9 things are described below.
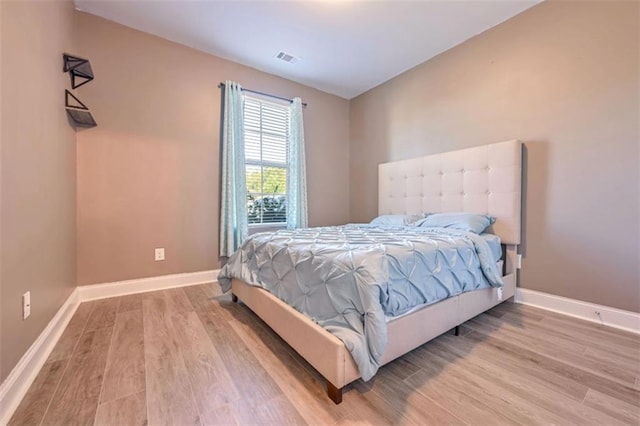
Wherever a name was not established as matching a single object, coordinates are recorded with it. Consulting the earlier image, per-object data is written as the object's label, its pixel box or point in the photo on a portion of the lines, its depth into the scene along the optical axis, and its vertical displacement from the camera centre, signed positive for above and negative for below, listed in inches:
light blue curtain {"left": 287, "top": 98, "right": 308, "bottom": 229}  142.8 +19.6
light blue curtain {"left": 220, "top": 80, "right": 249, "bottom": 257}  122.0 +15.3
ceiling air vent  120.8 +72.2
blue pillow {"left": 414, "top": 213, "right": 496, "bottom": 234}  92.4 -4.9
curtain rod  123.9 +59.9
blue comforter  47.1 -15.3
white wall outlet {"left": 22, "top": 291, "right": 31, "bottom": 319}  51.3 -19.4
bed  49.3 -5.8
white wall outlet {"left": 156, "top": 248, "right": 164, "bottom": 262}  110.0 -19.4
